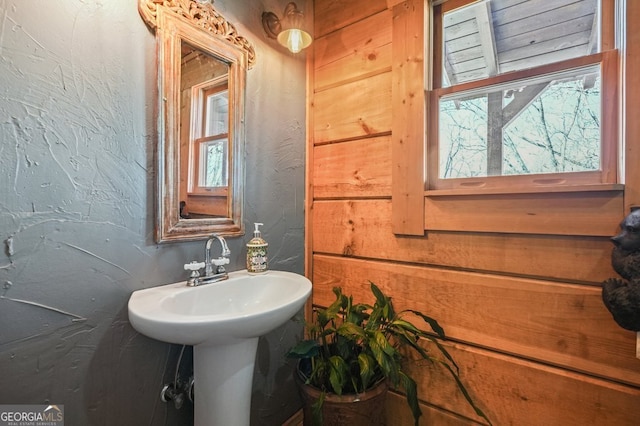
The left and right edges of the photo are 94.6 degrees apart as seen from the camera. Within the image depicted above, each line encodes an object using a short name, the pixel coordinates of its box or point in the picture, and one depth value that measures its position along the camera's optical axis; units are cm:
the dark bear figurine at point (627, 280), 76
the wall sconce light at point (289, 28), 126
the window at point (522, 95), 98
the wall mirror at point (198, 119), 97
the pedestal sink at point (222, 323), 71
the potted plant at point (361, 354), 103
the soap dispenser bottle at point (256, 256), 119
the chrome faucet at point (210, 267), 99
